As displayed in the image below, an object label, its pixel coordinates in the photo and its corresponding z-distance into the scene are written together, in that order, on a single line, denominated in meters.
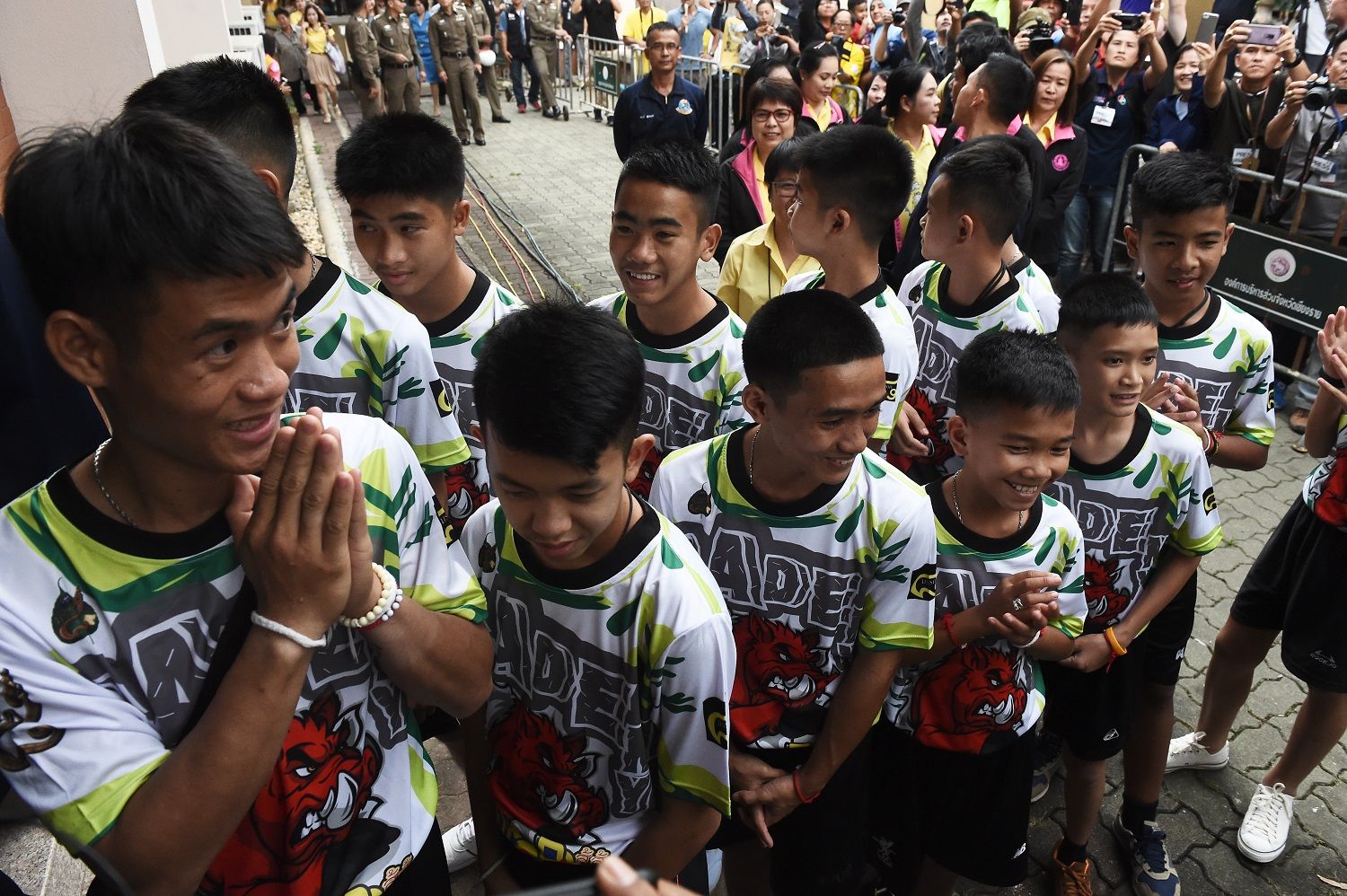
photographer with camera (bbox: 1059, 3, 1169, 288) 7.04
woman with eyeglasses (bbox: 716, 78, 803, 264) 5.33
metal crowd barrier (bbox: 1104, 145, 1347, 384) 5.54
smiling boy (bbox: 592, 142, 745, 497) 2.76
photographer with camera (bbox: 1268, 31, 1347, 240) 5.61
